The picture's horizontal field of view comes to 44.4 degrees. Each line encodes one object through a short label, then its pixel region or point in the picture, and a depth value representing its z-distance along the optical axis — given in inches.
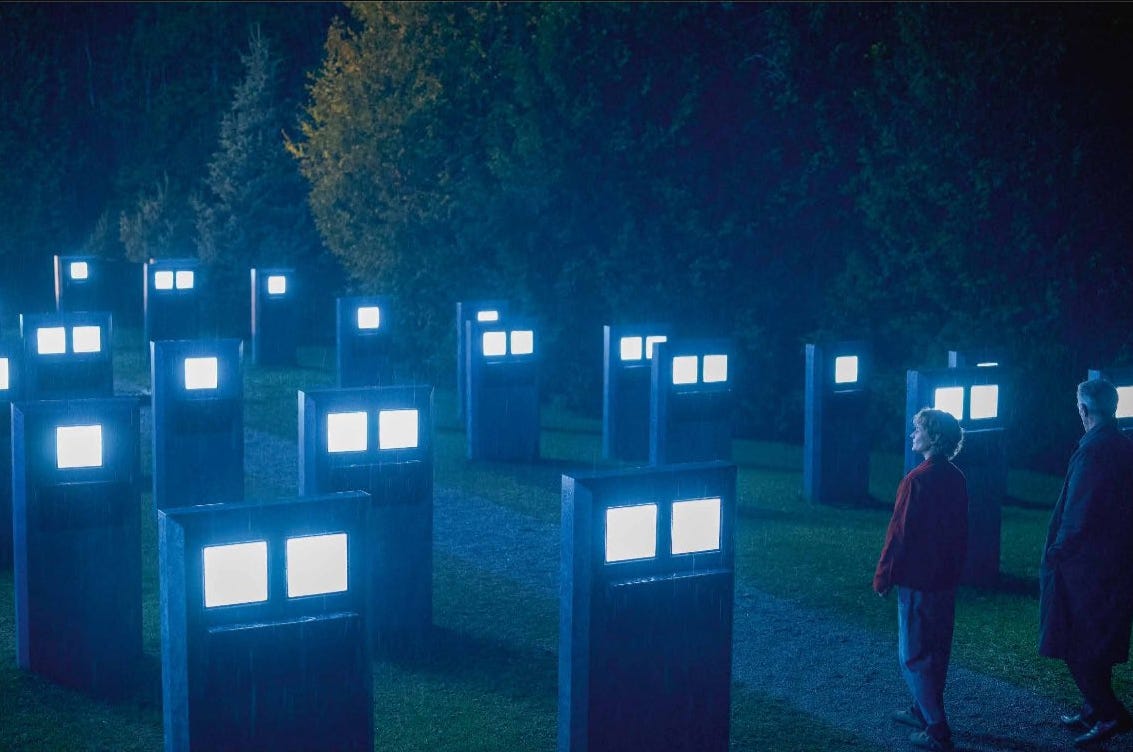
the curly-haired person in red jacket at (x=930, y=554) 320.8
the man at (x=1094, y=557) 327.3
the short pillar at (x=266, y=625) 261.4
